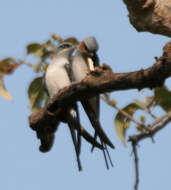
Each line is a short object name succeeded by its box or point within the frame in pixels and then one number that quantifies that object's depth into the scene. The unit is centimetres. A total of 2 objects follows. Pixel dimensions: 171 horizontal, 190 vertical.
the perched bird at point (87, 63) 1078
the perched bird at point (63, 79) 1013
